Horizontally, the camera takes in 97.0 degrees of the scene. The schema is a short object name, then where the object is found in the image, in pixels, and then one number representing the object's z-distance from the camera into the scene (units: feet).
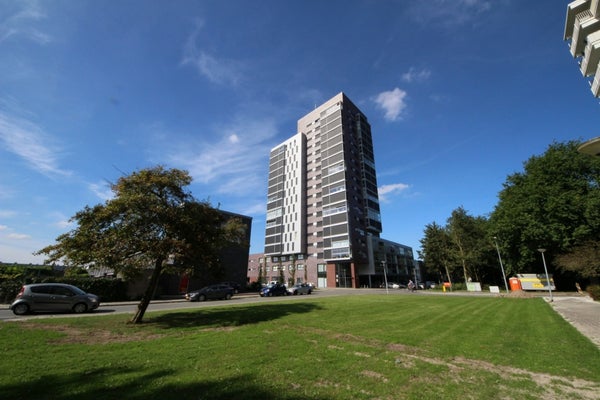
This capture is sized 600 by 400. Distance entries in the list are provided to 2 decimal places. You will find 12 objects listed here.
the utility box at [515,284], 120.37
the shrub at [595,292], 77.88
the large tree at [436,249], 182.84
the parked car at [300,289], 127.24
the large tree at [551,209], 106.32
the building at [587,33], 72.43
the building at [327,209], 222.48
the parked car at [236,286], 142.44
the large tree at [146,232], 36.99
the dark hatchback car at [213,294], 91.66
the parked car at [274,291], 115.14
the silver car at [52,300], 49.60
